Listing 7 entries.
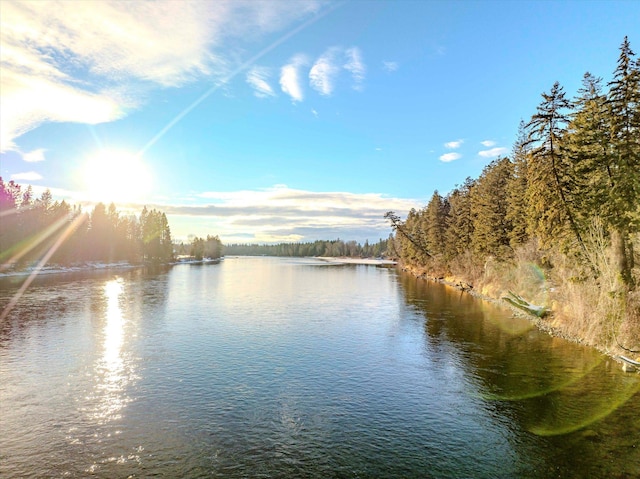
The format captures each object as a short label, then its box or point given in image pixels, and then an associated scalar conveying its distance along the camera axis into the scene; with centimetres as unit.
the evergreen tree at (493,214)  5869
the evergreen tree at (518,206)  5250
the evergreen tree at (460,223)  7425
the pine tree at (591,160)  2892
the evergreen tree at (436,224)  9119
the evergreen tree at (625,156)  2670
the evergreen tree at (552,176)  2994
